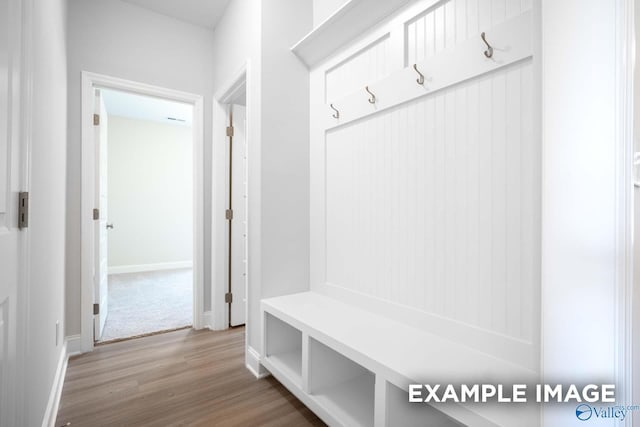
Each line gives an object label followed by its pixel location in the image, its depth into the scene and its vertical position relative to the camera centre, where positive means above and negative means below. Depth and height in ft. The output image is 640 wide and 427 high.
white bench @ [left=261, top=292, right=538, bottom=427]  3.36 -1.87
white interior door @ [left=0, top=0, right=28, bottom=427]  2.63 +0.02
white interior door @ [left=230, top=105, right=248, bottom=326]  9.39 -0.27
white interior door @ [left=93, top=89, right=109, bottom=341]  8.18 -0.41
